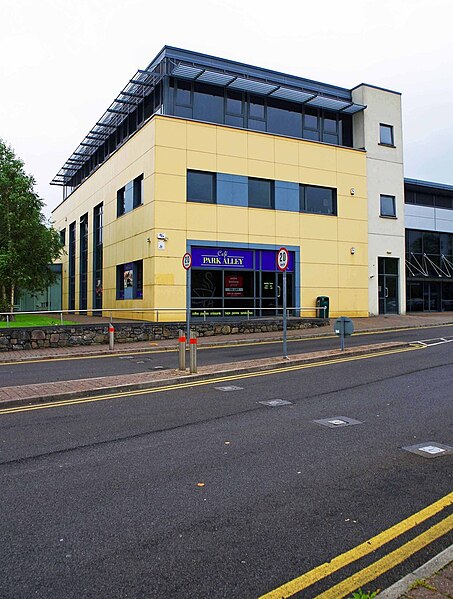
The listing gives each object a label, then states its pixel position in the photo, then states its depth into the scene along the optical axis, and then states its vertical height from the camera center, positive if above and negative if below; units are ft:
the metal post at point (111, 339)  57.16 -3.49
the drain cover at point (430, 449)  19.15 -5.42
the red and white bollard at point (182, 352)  39.63 -3.47
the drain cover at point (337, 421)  23.91 -5.39
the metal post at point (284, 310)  45.83 -0.43
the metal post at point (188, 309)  52.93 -0.26
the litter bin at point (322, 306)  87.26 -0.07
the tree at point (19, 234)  86.12 +12.43
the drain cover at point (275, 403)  28.54 -5.34
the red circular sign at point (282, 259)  46.22 +4.13
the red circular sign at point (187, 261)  53.01 +4.59
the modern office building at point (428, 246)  116.16 +13.42
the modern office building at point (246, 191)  79.82 +19.49
